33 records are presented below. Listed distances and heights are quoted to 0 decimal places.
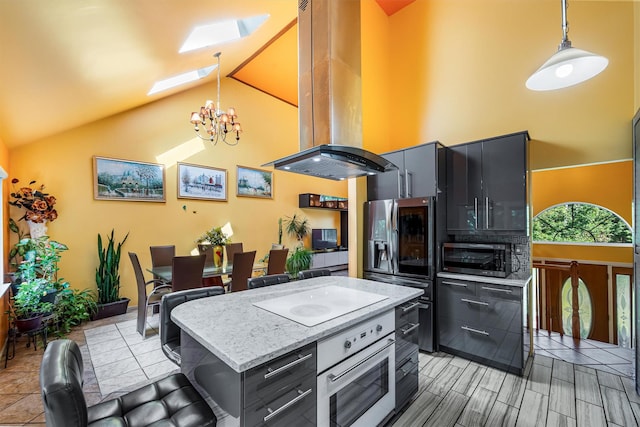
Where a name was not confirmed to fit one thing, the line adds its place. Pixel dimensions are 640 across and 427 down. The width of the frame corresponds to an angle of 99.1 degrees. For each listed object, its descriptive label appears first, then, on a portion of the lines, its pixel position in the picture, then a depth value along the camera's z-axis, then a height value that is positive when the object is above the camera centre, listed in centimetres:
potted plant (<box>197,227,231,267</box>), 408 -39
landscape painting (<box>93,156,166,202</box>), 423 +63
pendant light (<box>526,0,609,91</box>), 148 +85
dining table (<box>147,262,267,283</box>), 338 -71
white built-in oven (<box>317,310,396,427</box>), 134 -87
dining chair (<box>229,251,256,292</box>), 358 -69
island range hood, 193 +98
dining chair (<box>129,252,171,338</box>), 329 -100
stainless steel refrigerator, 294 -35
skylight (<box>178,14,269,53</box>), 317 +242
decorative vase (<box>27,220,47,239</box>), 357 -13
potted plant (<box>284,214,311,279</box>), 570 -41
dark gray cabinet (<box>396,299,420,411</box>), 190 -98
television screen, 725 -57
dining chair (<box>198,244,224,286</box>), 412 -74
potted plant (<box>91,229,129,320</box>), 405 -96
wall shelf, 693 +43
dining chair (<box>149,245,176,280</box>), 423 -57
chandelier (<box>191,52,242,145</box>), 400 +153
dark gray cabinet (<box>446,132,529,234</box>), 266 +33
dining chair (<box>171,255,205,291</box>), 309 -62
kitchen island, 106 -57
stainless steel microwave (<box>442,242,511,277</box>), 272 -43
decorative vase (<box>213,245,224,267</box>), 407 -55
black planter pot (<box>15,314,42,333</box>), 276 -107
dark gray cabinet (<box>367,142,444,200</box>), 299 +49
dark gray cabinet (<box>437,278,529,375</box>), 248 -103
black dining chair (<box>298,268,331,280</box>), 270 -57
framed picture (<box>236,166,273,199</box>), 591 +80
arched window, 449 -16
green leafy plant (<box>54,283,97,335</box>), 330 -116
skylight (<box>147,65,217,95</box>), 420 +232
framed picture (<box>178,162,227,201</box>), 506 +70
